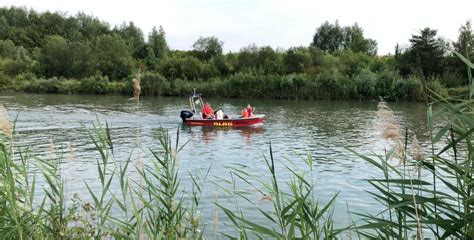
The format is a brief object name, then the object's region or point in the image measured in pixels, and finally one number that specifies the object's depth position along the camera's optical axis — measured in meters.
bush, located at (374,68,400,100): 44.62
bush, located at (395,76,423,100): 43.09
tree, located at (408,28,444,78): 45.27
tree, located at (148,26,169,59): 76.50
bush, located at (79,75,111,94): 55.30
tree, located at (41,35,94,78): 68.00
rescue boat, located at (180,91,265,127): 25.17
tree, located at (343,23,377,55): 77.44
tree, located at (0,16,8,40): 97.50
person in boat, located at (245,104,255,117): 25.66
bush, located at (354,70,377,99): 45.75
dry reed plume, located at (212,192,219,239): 4.02
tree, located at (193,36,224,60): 72.77
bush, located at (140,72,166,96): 53.19
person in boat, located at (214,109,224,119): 25.31
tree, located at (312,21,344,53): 84.50
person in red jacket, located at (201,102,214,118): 25.89
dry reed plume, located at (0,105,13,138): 4.12
